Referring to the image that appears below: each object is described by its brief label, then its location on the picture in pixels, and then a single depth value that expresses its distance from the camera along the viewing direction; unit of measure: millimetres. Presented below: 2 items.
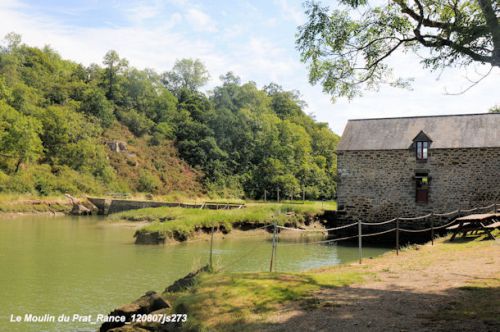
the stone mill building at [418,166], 23781
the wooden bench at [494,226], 15352
